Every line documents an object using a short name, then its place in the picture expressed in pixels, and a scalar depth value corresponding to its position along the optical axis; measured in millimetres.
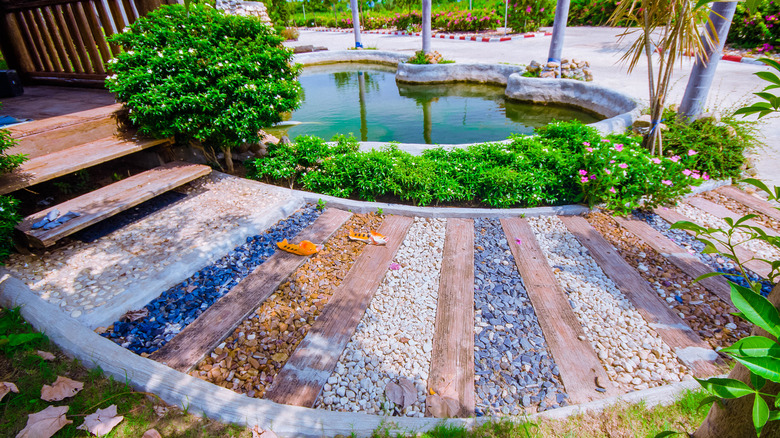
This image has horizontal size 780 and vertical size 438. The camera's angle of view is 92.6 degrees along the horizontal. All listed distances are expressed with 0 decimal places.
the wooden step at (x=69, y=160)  3133
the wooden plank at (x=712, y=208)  3896
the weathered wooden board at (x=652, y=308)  2363
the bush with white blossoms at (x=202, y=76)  3891
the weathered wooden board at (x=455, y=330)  2236
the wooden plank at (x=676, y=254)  2920
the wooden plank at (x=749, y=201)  3921
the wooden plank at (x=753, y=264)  3133
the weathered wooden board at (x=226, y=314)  2367
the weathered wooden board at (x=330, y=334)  2207
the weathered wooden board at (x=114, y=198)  2928
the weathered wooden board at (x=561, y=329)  2238
